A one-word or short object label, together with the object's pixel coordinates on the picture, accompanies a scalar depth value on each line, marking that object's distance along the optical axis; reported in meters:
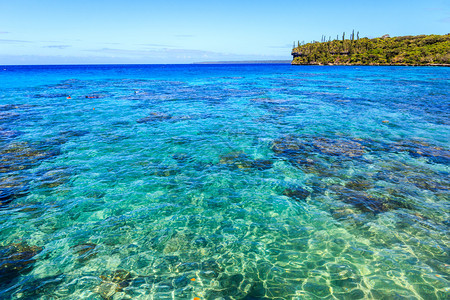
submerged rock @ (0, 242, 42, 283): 6.69
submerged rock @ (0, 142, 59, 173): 13.36
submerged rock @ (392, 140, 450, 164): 13.91
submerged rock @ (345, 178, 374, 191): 10.93
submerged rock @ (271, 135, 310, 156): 15.47
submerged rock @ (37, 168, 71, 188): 11.49
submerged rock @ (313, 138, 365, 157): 14.95
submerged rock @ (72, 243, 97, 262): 7.32
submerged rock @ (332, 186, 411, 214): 9.52
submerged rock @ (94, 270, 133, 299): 6.17
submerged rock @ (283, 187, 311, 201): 10.55
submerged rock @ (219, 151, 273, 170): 13.58
